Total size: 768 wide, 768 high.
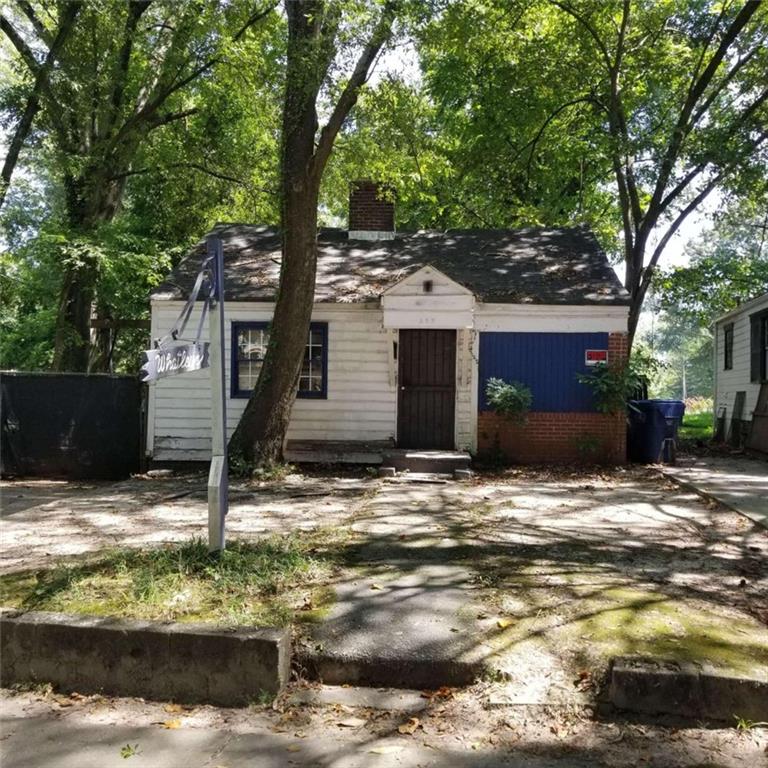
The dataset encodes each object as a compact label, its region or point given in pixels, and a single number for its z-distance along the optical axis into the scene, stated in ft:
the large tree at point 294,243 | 35.70
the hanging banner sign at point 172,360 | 13.87
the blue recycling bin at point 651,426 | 41.45
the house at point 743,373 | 51.06
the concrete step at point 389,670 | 12.19
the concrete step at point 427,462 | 37.88
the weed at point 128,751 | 10.09
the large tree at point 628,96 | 50.11
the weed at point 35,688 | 12.39
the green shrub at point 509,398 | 39.60
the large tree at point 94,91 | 51.39
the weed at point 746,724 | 10.77
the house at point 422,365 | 40.52
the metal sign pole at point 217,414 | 16.29
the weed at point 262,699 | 11.69
